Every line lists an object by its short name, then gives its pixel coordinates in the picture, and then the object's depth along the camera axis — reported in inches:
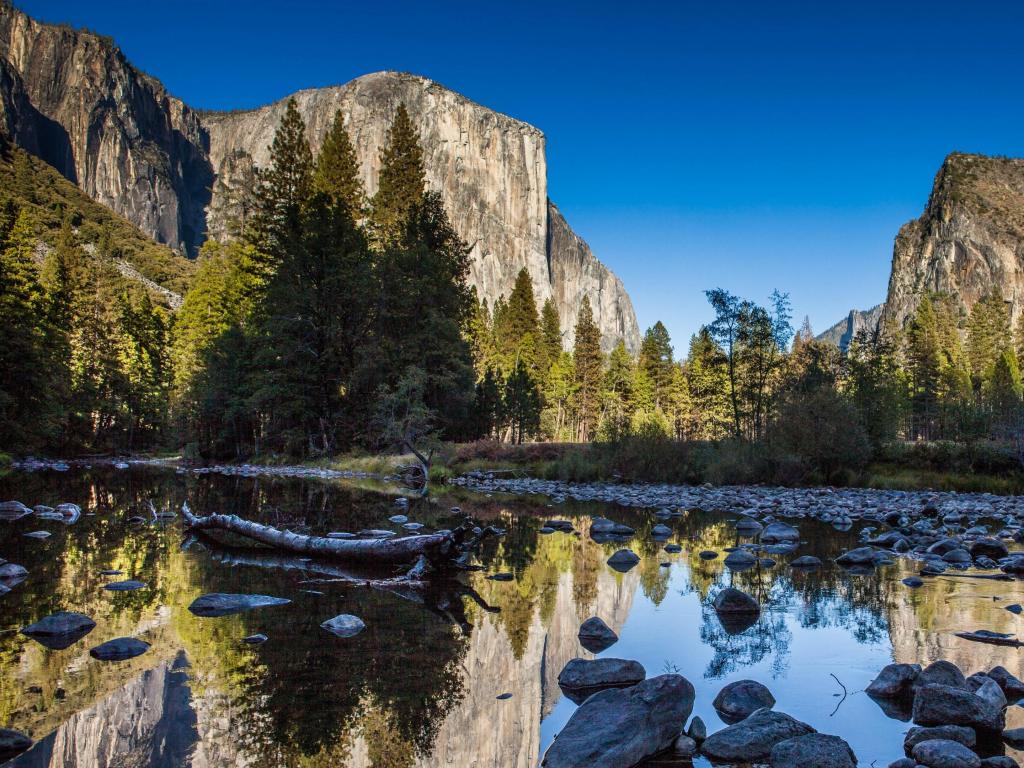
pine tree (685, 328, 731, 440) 2416.3
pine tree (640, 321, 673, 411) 2832.2
